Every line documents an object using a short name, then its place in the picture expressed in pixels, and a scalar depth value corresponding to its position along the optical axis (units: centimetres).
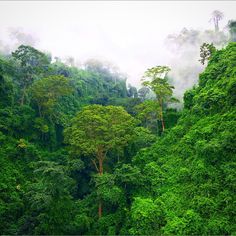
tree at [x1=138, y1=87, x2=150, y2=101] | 6838
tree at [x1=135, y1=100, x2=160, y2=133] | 3623
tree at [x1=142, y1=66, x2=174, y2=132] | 3456
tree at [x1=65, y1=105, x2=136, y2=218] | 2858
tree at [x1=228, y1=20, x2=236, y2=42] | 4478
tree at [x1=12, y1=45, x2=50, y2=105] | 4238
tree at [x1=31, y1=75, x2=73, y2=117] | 3872
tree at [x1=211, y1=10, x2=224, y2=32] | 8140
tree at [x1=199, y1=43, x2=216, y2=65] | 3945
